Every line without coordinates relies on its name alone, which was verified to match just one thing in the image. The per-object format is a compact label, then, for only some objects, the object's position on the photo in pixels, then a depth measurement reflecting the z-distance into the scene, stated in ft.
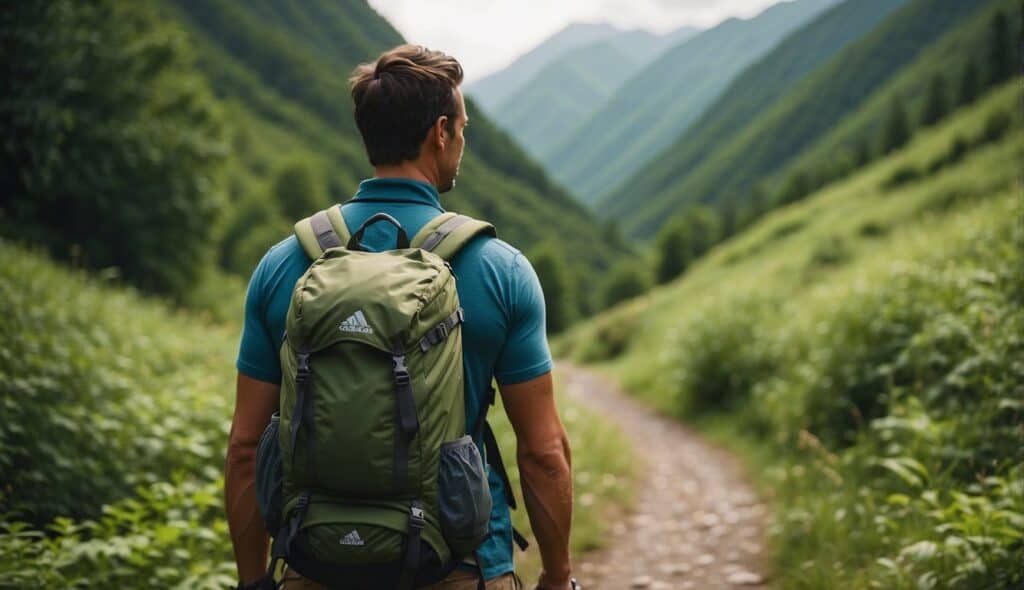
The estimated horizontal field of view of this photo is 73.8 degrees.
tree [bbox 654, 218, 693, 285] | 205.67
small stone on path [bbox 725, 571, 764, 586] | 17.83
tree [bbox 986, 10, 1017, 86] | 205.16
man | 6.81
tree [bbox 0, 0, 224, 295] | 42.57
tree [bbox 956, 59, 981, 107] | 215.10
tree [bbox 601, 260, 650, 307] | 229.66
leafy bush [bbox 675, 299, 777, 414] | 39.09
